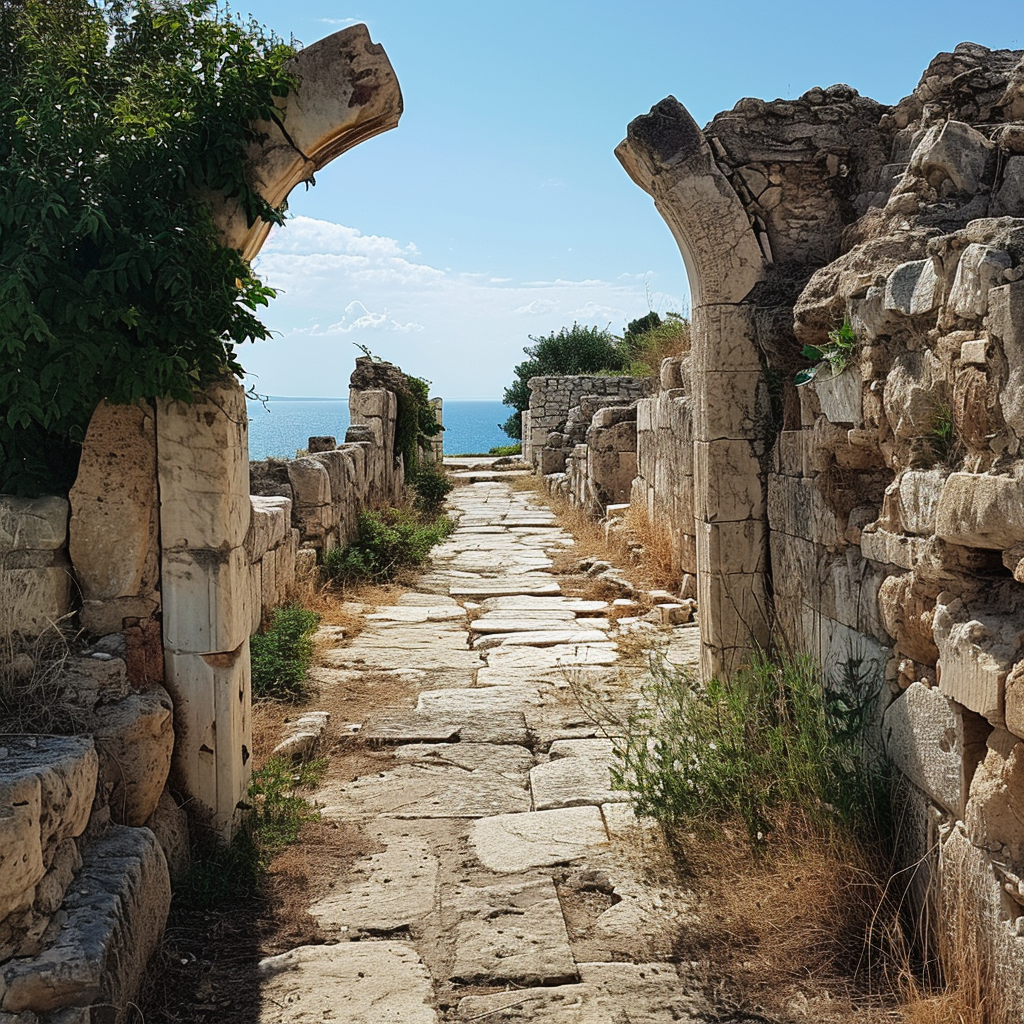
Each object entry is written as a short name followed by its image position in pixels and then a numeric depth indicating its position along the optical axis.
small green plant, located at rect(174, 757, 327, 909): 3.92
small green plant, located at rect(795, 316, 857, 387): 4.15
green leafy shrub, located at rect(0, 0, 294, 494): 3.59
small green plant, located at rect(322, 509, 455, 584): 10.18
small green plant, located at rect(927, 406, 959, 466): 3.24
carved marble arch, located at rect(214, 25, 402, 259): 4.17
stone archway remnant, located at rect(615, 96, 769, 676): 5.75
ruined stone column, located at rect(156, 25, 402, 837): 4.10
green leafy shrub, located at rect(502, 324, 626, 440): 29.06
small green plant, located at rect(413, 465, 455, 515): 16.38
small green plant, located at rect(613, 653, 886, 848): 3.65
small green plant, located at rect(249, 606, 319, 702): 6.52
